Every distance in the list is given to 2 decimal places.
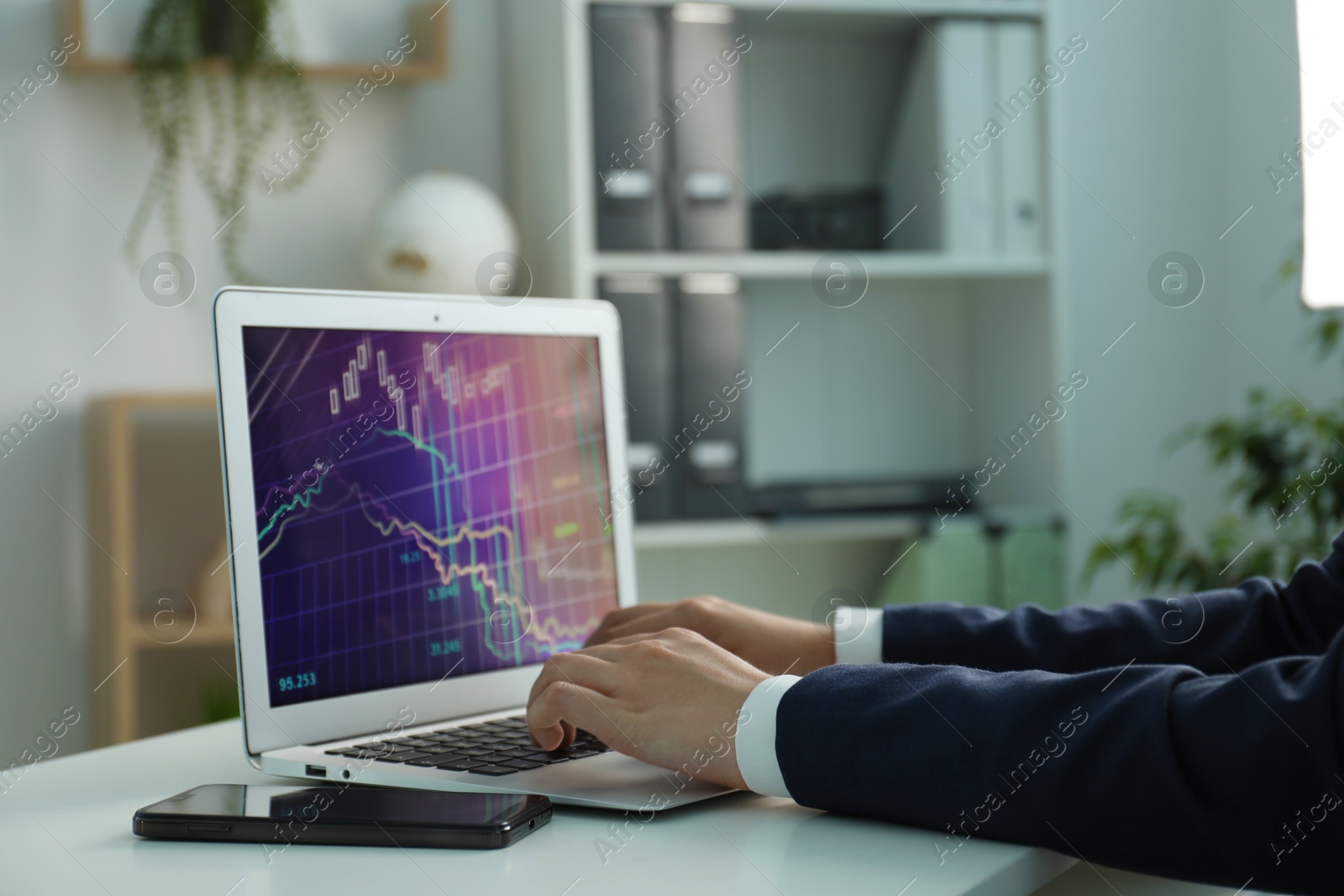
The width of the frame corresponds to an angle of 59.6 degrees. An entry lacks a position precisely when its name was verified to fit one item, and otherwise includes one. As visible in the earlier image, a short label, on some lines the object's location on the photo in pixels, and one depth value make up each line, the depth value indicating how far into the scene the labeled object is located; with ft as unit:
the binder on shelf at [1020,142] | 6.89
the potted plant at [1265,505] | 5.58
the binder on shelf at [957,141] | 6.85
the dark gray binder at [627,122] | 6.33
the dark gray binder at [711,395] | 6.40
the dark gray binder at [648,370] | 6.27
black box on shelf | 6.94
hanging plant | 6.35
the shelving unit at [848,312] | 6.83
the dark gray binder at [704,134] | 6.42
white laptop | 2.42
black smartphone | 1.92
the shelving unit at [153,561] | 6.04
